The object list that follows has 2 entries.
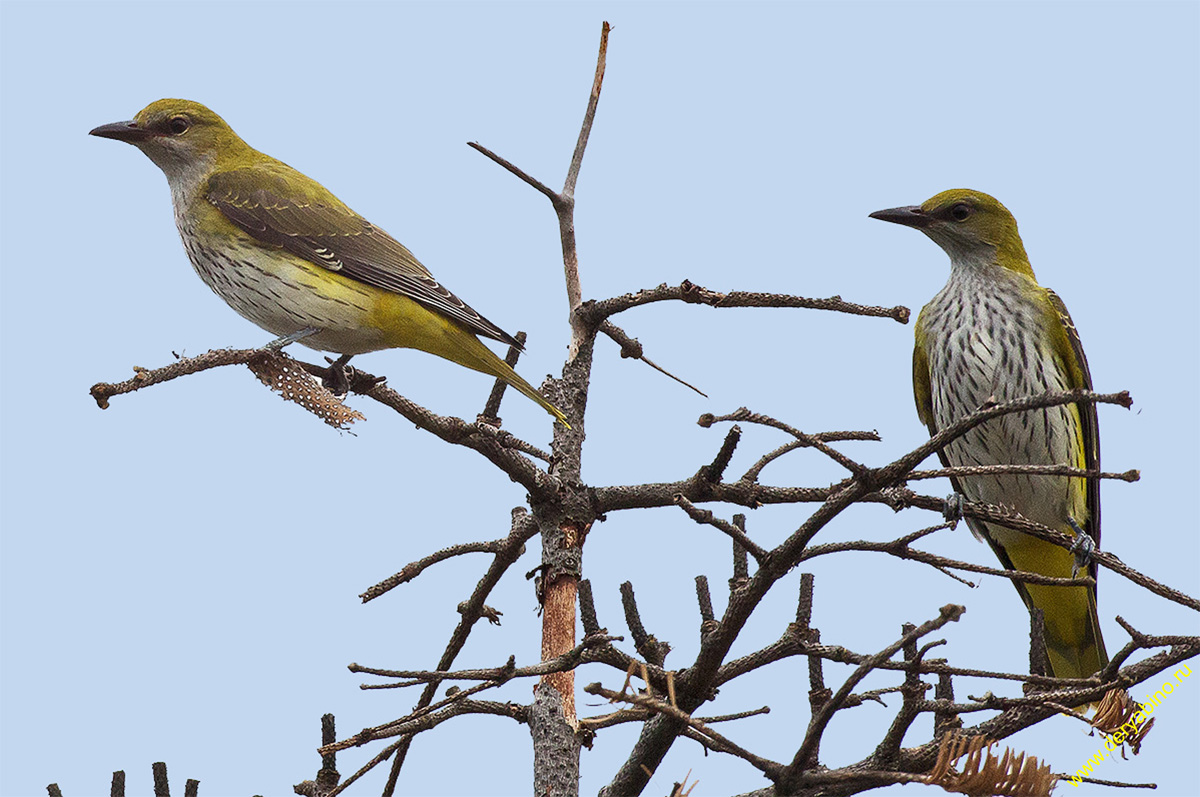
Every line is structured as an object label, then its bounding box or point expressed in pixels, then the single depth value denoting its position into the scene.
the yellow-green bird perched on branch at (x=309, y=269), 11.04
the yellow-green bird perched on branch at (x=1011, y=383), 11.34
